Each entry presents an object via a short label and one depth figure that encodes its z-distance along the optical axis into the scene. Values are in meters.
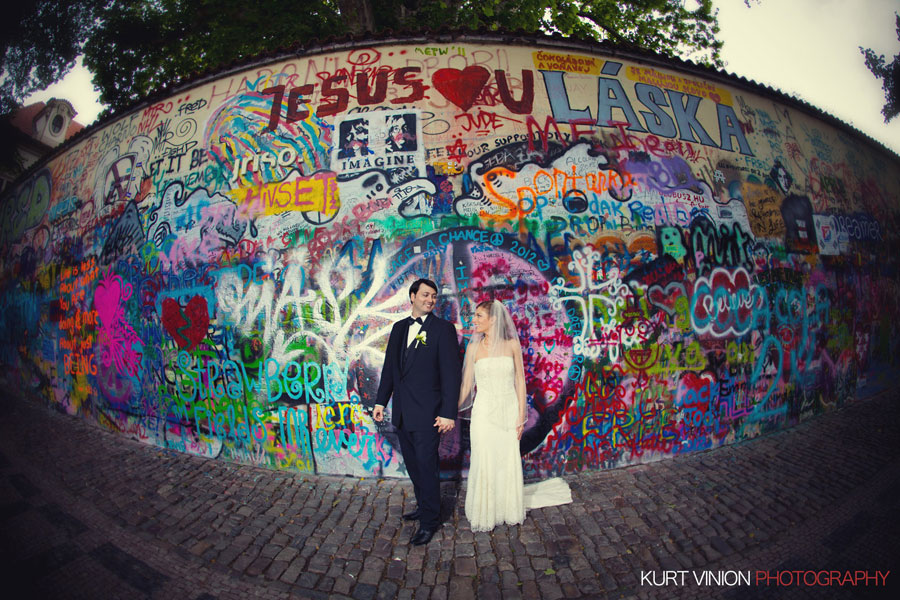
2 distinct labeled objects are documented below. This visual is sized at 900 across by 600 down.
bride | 3.24
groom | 3.11
